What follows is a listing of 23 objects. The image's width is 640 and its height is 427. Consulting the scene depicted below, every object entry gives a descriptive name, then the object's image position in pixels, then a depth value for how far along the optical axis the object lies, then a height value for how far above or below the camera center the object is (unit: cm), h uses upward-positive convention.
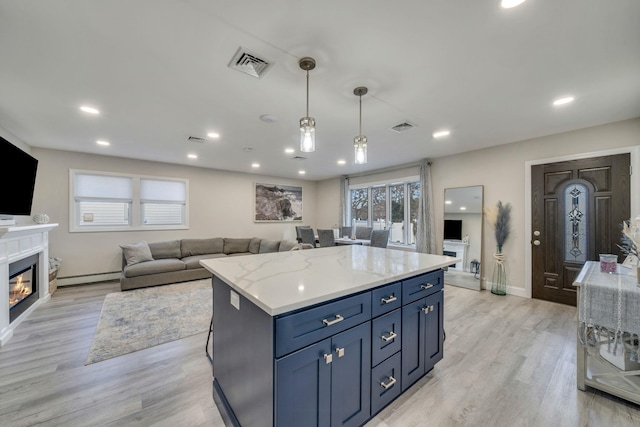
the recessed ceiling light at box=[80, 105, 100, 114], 274 +120
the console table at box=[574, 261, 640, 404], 161 -78
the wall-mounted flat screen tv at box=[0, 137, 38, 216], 265 +41
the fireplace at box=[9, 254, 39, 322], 289 -96
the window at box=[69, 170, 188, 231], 471 +26
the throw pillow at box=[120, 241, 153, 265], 457 -75
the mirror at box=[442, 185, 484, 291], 446 -32
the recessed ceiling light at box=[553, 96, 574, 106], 255 +125
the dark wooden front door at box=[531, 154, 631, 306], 317 +2
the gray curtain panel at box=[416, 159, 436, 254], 501 +1
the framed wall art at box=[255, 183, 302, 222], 700 +39
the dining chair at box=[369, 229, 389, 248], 554 -51
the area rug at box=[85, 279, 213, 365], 253 -135
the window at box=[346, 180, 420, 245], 581 +22
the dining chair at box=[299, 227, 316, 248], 644 -55
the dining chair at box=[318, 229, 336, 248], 594 -55
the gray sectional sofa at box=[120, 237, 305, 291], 443 -90
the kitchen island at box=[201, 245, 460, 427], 113 -69
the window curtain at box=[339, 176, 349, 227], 708 +49
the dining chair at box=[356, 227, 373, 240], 623 -44
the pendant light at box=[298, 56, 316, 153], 191 +70
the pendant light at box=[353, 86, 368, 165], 219 +61
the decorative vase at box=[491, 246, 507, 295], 410 -102
